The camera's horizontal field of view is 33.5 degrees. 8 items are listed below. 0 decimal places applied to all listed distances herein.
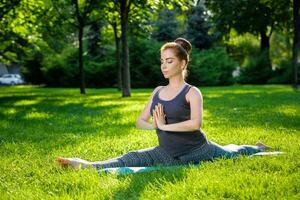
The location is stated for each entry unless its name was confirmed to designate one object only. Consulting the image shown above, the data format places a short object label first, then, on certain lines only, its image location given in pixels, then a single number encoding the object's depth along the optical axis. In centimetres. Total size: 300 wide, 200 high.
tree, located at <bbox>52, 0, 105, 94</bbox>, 2598
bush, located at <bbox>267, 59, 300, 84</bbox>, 4128
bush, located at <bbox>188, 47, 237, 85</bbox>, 3856
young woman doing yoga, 601
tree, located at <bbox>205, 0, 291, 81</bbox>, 3647
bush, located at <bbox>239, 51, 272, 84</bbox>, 4216
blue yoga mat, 578
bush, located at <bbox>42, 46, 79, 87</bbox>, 4203
